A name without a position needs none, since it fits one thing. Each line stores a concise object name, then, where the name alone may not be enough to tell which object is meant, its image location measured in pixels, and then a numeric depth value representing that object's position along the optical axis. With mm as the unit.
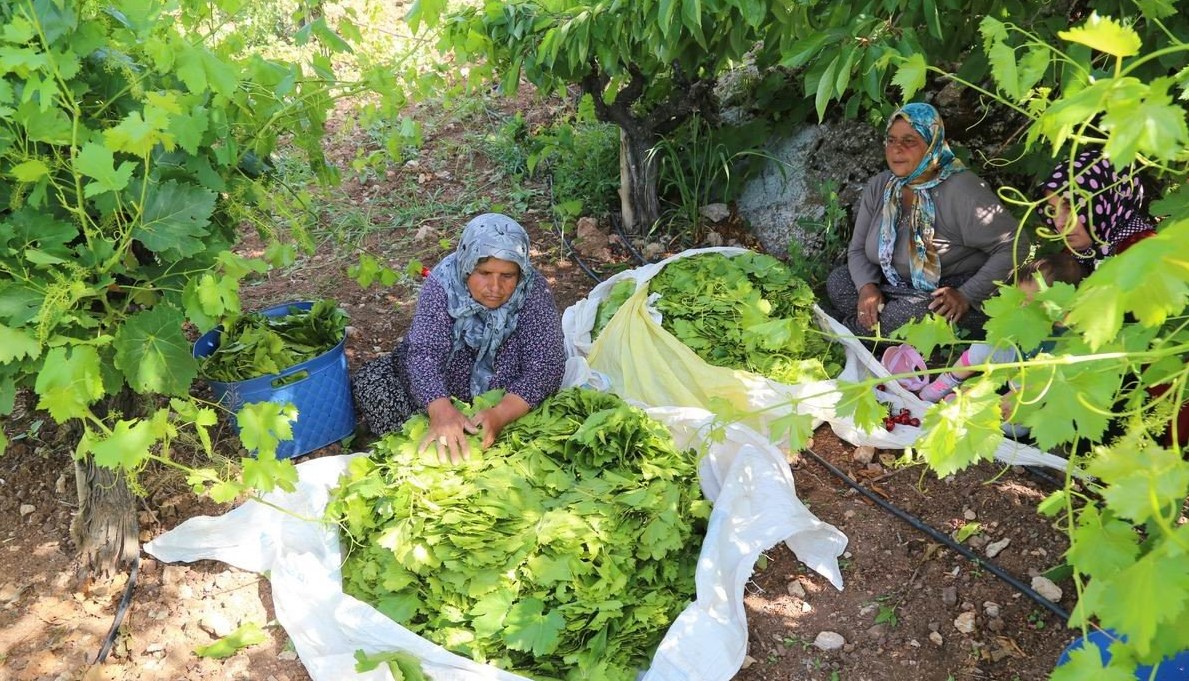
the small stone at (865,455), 3404
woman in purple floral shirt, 3066
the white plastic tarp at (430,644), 2445
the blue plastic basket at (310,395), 3186
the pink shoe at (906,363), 3600
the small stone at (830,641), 2643
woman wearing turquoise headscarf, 3646
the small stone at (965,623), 2625
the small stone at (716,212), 5012
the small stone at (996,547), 2879
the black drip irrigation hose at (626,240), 4900
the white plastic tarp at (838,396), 3174
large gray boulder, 4715
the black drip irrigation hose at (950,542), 2641
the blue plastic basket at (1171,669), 1889
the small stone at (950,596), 2733
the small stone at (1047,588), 2686
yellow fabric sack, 3424
